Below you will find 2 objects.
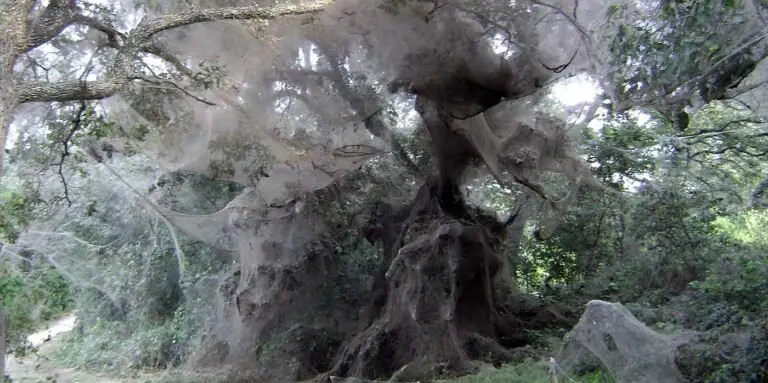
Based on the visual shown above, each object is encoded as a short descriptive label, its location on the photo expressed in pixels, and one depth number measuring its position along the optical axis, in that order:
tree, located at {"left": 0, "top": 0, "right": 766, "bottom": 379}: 5.81
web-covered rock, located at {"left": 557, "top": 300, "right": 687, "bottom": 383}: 4.75
